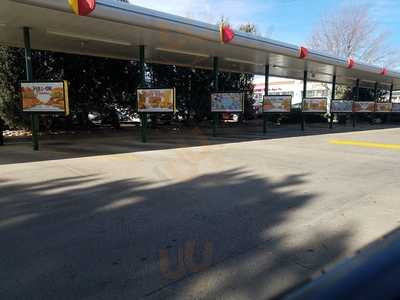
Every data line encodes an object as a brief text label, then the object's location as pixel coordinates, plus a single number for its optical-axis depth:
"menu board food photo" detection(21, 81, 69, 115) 9.06
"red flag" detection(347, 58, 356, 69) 16.22
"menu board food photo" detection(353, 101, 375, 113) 20.59
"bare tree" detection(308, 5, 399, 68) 35.34
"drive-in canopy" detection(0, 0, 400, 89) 8.14
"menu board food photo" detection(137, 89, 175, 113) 11.35
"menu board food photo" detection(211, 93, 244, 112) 13.52
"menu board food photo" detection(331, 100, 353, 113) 19.00
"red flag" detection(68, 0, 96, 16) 7.44
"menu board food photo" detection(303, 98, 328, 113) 17.17
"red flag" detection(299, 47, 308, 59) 13.33
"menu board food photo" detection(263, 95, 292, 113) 15.13
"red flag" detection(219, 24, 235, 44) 10.45
